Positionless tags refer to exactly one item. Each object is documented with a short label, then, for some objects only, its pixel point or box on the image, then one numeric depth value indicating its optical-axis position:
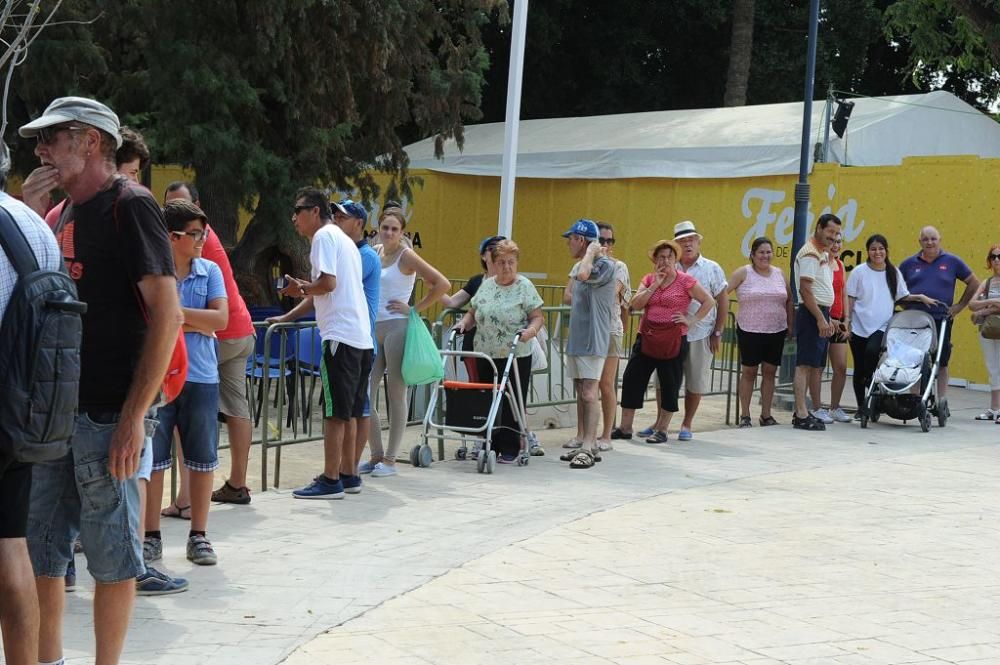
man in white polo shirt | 12.51
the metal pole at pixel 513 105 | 14.44
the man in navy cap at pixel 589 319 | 10.27
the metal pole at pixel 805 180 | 14.61
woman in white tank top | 9.55
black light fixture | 18.34
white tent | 19.28
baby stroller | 12.56
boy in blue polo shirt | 6.58
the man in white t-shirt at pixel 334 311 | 8.08
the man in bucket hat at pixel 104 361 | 4.41
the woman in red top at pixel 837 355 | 12.93
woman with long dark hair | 13.16
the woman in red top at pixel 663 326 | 11.35
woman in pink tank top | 12.55
